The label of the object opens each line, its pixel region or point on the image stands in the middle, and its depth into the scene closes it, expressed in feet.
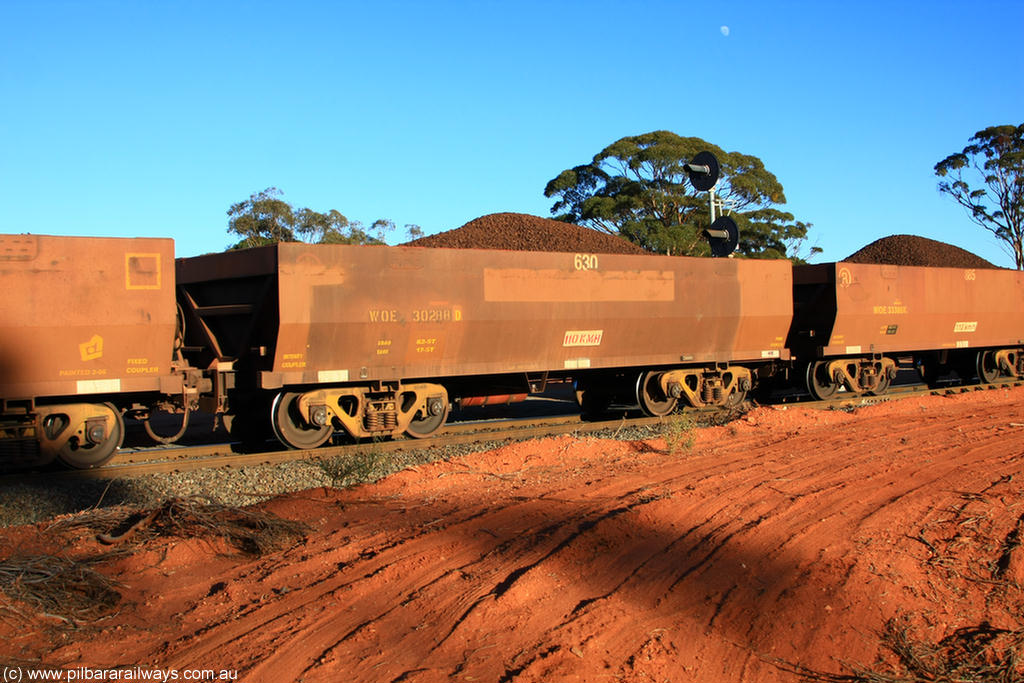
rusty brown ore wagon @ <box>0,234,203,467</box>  30.81
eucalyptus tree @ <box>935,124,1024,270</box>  152.66
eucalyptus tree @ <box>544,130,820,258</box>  139.03
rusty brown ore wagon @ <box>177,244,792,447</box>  35.40
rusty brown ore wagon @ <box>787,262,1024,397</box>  54.95
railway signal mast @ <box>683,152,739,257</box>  54.34
